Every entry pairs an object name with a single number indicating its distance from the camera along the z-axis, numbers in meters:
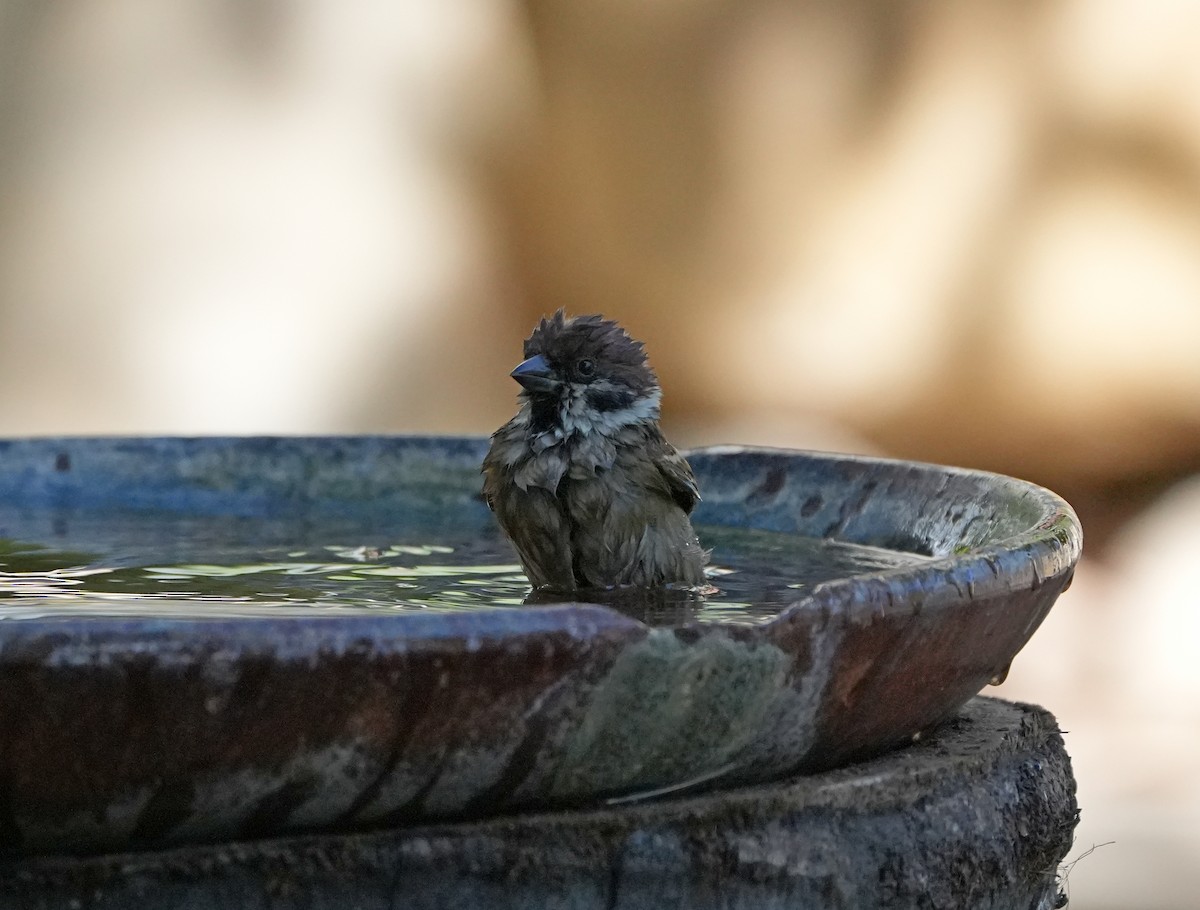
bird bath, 3.27
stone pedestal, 3.44
